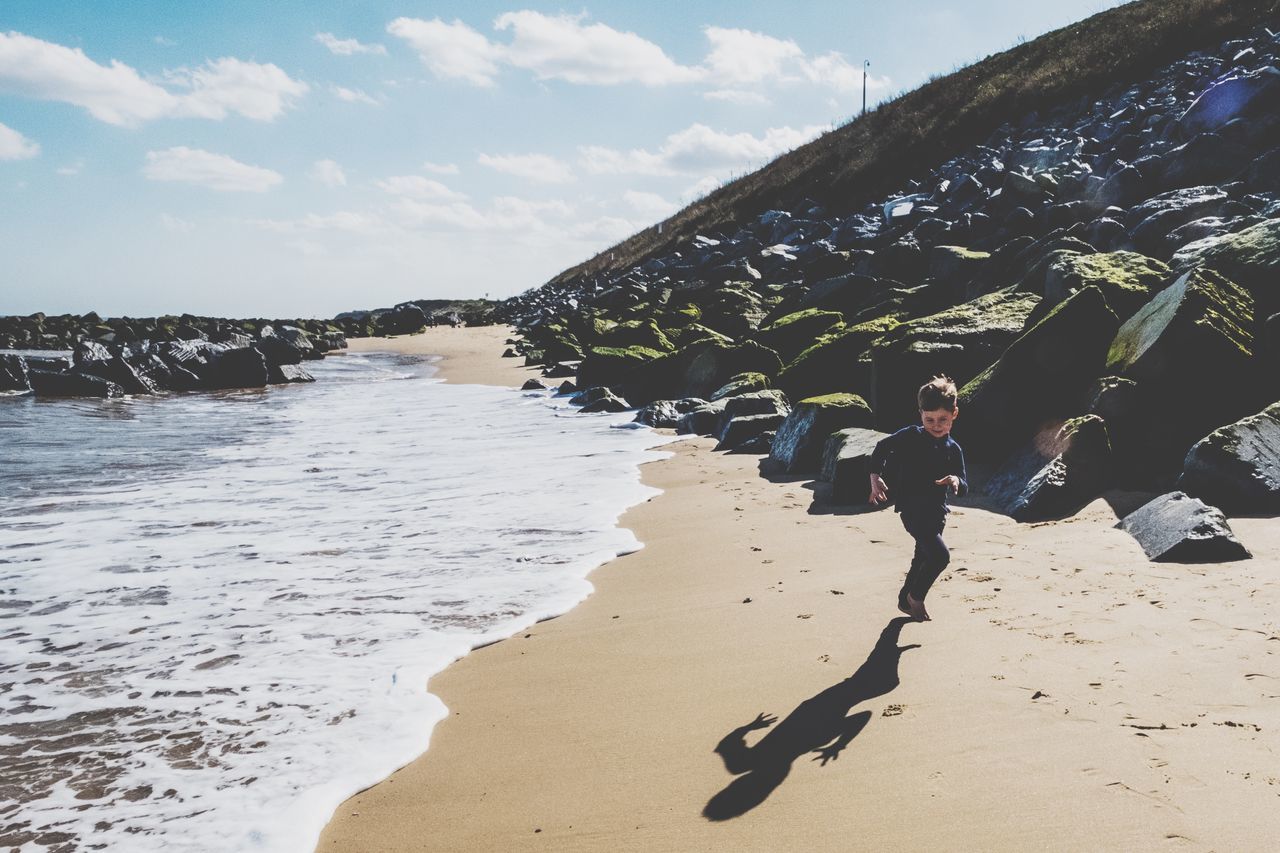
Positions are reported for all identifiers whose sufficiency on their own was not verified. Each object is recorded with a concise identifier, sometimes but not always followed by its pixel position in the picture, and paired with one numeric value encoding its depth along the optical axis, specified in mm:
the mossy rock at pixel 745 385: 11227
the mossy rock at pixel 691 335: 14131
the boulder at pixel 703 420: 11031
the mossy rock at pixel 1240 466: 4809
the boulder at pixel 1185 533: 4285
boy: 4227
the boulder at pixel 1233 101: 14094
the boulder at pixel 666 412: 12188
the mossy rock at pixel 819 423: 7914
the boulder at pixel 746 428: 9641
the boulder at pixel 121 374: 19594
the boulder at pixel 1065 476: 5633
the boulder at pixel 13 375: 19938
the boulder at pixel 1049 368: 6562
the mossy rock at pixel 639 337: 17078
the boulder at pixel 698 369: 12609
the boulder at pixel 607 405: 14141
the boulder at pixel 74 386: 19106
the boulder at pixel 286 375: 22406
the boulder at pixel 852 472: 6637
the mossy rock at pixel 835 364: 9680
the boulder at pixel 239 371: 21531
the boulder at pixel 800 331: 12641
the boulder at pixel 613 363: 16172
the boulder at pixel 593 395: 14406
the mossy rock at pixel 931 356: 7781
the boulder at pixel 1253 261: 6418
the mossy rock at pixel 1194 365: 5805
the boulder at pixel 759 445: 9328
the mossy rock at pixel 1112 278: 7227
